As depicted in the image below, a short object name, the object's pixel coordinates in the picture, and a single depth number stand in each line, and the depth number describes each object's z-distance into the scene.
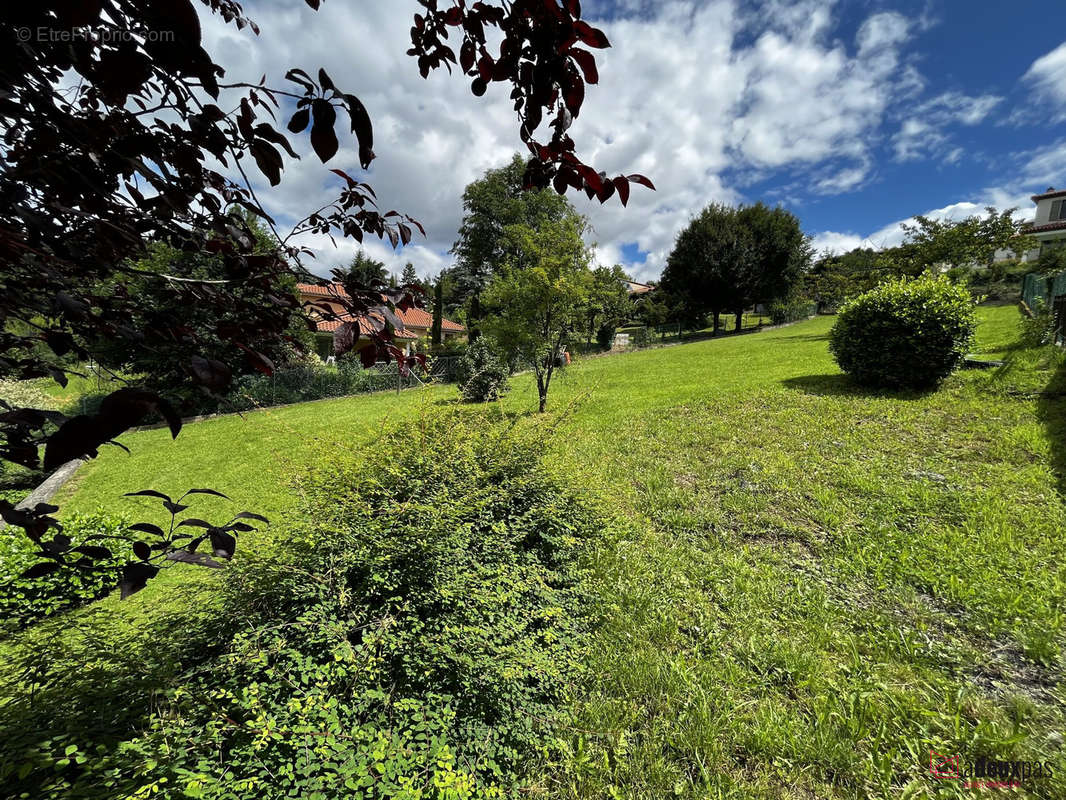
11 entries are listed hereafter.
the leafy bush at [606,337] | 26.27
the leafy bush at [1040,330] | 7.73
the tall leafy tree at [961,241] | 15.60
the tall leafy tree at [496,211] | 28.20
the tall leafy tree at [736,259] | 26.84
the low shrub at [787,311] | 29.23
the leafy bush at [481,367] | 12.64
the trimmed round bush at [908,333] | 6.59
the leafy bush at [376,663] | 1.49
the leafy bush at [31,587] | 3.27
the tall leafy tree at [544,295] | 9.00
